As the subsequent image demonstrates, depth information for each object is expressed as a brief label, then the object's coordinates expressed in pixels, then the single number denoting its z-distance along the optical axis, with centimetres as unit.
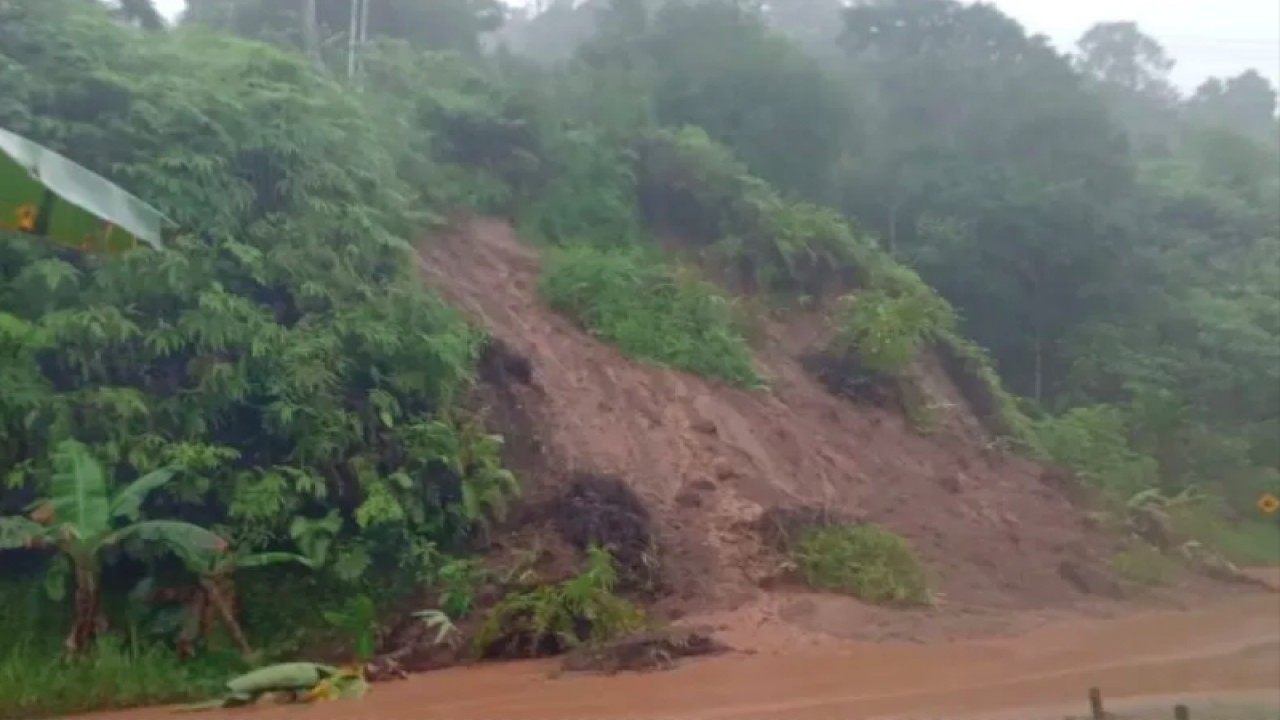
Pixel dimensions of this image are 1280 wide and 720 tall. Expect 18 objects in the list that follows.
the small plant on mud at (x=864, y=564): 1384
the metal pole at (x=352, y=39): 2098
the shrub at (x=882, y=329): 1828
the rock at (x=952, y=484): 1703
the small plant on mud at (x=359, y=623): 1209
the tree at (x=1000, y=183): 2398
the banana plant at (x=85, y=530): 1110
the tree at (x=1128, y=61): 5022
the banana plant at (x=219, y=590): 1162
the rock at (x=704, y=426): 1616
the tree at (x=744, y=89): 2325
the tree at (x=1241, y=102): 4756
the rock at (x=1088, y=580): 1523
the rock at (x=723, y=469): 1544
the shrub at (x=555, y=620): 1195
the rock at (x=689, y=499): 1484
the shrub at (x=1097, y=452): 1903
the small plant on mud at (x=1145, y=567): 1595
